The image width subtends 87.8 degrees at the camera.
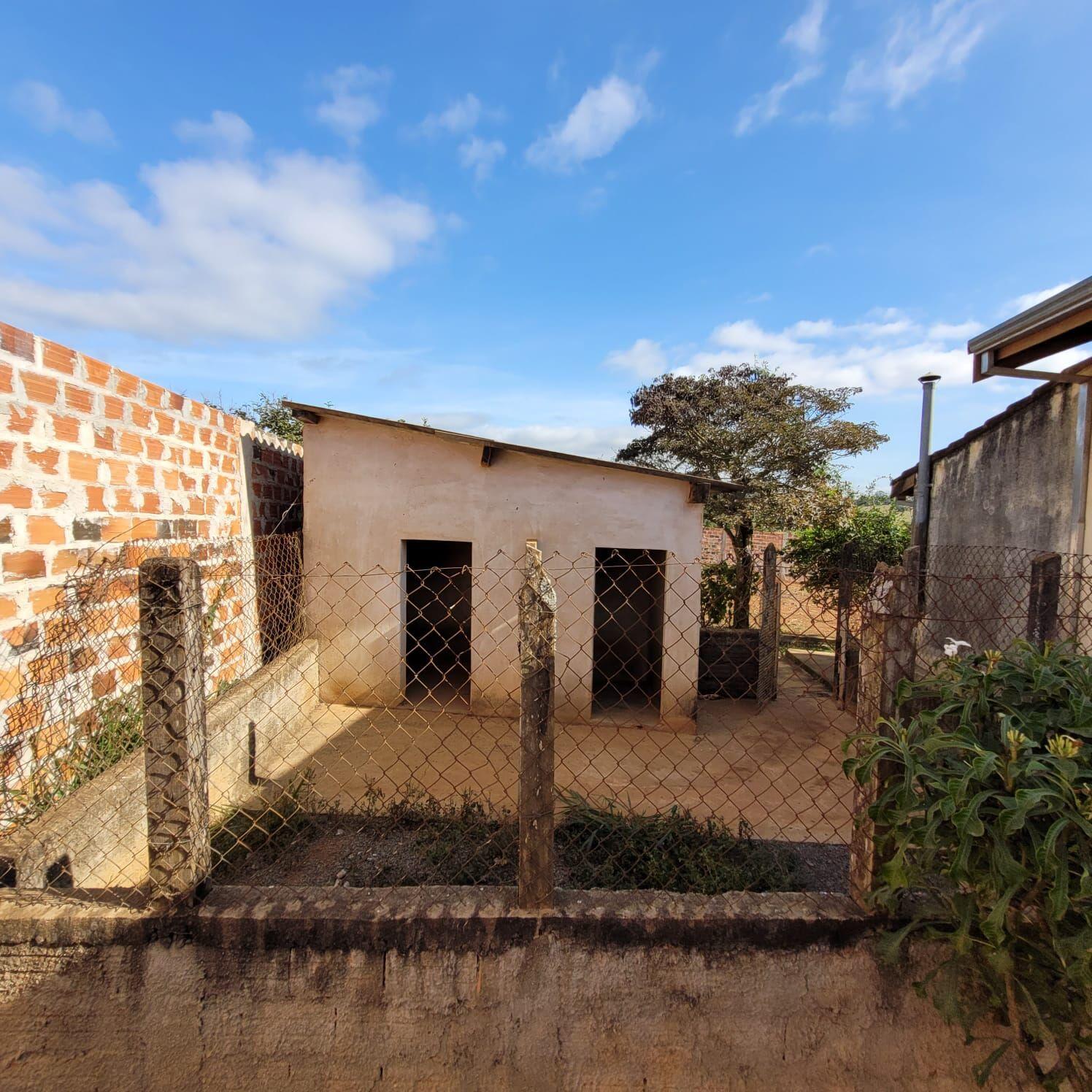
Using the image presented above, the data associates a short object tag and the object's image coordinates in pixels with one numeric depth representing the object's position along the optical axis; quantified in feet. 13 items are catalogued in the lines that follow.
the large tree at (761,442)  35.35
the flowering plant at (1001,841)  3.67
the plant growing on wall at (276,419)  41.06
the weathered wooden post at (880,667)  4.94
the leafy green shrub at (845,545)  33.19
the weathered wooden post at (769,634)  21.57
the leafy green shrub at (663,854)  8.61
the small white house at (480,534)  19.63
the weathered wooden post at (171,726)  4.94
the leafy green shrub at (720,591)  29.55
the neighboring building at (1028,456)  12.38
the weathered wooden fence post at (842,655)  19.58
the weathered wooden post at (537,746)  4.94
